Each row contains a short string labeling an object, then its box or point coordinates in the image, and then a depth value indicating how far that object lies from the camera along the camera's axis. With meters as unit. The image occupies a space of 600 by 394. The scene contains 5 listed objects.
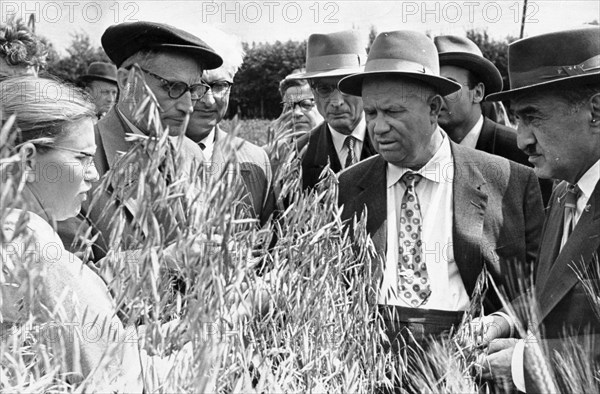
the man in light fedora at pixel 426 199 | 3.44
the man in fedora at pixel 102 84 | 8.62
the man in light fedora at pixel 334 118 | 4.95
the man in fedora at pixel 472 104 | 5.02
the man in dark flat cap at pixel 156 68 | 3.57
